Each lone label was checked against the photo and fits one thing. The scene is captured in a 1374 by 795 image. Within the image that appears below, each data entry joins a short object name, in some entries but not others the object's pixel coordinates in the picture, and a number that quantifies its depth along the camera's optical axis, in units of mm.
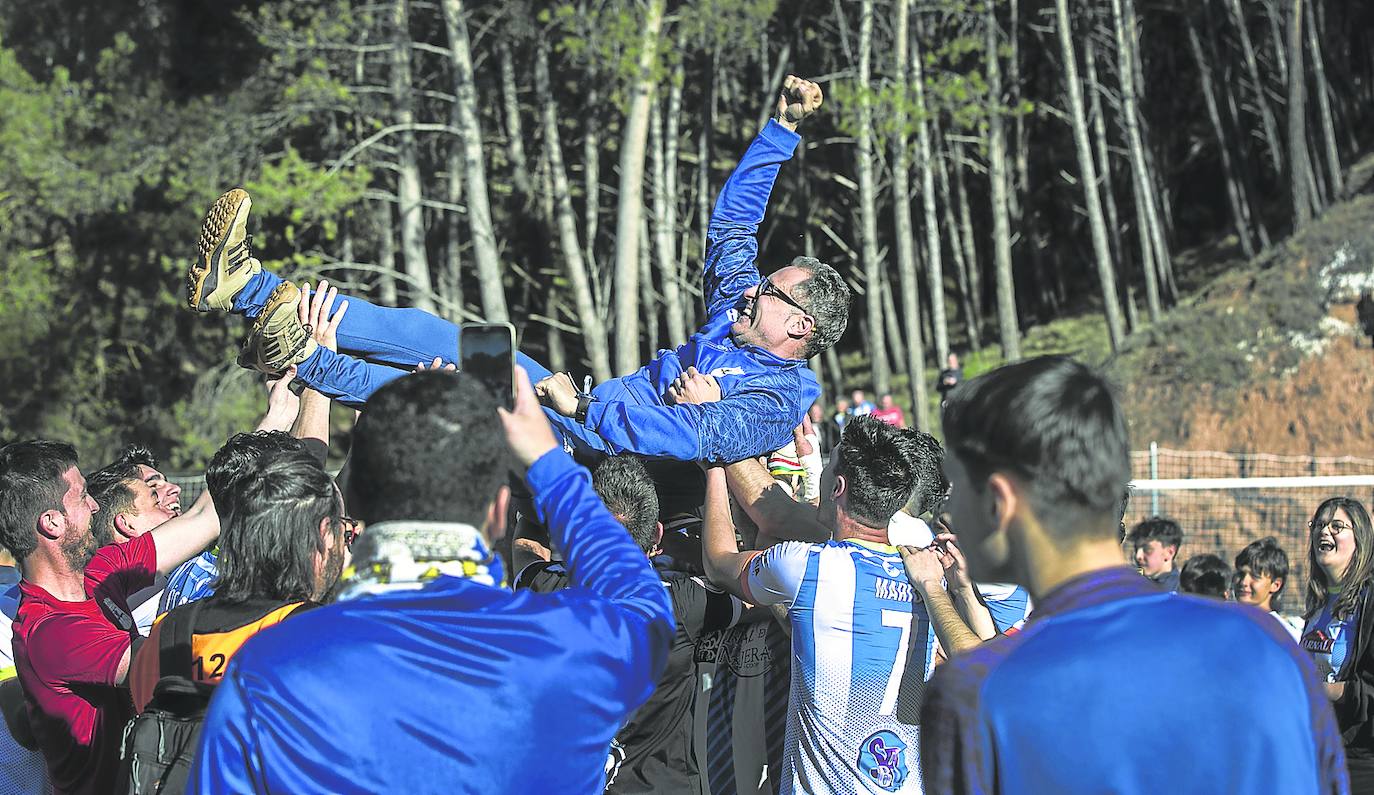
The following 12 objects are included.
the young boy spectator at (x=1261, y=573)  7773
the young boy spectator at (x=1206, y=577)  8289
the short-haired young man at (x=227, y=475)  3680
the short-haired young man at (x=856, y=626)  4367
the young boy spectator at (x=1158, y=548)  8438
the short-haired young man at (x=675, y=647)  5012
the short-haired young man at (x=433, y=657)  2502
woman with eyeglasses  6016
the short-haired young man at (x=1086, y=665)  2152
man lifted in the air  4727
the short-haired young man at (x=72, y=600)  4008
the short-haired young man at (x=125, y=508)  5117
